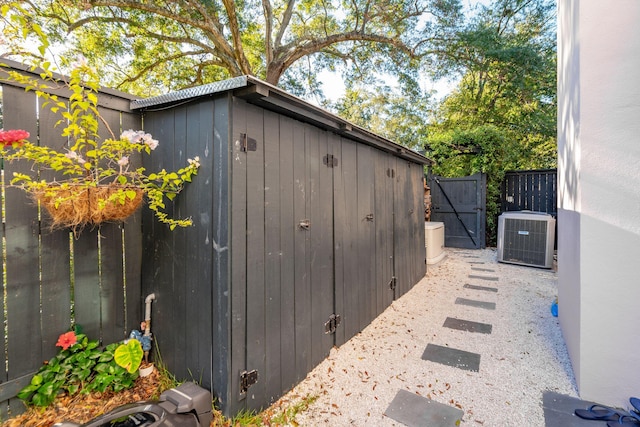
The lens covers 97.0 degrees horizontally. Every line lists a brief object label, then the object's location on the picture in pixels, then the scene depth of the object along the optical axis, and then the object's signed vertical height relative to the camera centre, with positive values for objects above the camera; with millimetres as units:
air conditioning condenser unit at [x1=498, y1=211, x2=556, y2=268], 5207 -674
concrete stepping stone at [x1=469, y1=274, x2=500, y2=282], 4734 -1263
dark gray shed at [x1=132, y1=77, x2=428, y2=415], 1639 -255
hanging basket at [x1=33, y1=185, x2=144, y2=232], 1405 +30
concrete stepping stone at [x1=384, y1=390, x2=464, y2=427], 1719 -1323
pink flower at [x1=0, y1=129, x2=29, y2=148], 1212 +311
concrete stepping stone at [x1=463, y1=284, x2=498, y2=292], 4204 -1284
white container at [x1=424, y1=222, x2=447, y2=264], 5586 -748
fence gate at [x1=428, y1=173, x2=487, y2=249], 7117 -111
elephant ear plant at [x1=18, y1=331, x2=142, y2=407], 1563 -973
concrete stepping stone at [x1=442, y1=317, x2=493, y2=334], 2959 -1320
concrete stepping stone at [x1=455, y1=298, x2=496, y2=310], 3602 -1305
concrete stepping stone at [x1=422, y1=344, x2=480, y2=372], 2332 -1328
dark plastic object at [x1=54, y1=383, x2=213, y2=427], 1249 -1021
